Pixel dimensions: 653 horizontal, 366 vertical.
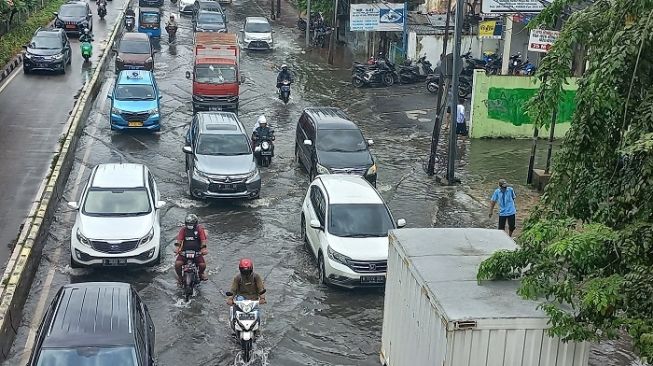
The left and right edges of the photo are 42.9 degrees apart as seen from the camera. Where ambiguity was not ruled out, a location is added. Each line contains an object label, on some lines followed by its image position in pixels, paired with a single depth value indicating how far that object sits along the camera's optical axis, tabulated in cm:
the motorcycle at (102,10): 4544
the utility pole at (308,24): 4107
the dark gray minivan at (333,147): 2000
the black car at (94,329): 933
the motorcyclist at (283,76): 2966
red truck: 2778
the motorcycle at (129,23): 4362
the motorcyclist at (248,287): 1186
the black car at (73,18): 4012
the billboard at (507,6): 2628
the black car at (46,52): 3136
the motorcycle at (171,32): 4206
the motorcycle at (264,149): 2217
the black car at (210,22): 4172
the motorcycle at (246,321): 1152
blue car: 2452
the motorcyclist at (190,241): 1381
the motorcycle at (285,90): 2945
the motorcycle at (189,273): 1370
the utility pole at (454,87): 2003
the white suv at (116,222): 1445
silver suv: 1869
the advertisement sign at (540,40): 2530
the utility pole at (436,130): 2133
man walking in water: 1680
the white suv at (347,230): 1426
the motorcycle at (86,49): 3384
